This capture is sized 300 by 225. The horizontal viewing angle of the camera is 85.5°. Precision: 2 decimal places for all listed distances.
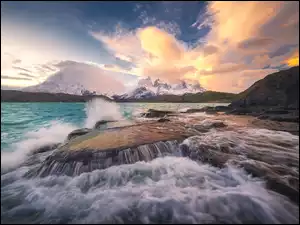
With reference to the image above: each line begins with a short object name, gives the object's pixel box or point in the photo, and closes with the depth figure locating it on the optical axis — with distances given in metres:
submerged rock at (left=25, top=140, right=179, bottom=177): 7.91
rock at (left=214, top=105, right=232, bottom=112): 42.36
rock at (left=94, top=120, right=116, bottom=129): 21.71
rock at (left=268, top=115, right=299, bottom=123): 16.73
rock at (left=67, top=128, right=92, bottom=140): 14.98
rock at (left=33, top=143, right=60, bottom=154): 11.45
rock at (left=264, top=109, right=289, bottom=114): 21.11
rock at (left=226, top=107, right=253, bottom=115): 30.27
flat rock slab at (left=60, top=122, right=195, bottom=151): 10.04
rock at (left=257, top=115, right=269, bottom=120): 20.93
